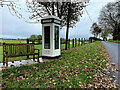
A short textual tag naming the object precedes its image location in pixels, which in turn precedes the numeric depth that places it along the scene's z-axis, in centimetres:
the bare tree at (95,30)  4316
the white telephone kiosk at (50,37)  680
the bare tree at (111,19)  2805
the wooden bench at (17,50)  486
